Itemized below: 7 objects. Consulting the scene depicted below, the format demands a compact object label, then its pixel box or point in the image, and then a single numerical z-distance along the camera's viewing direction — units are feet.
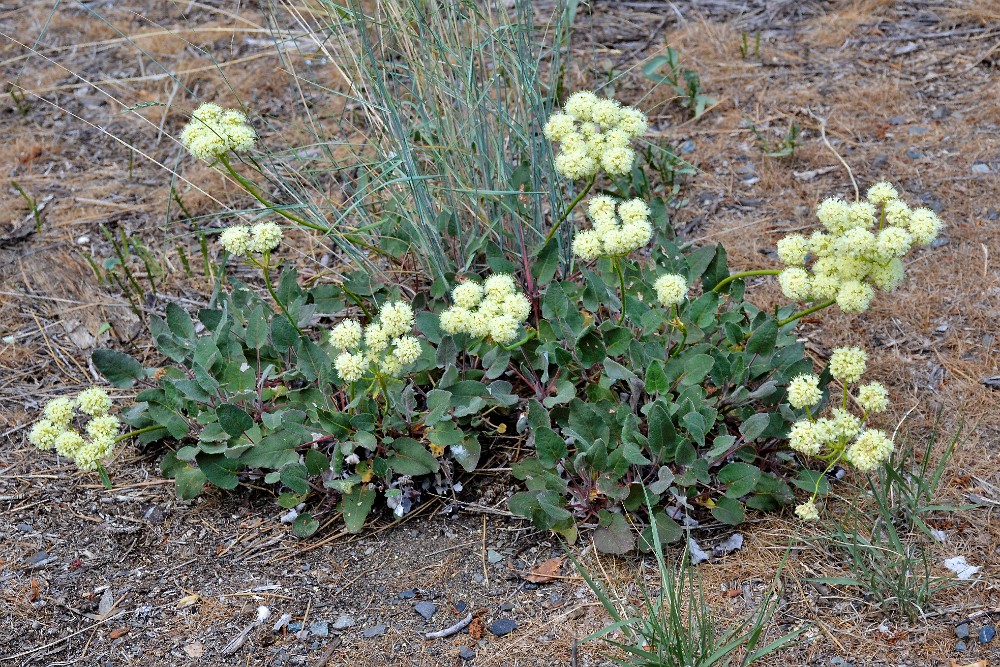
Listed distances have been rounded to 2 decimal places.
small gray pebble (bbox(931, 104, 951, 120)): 5.87
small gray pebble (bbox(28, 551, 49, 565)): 4.95
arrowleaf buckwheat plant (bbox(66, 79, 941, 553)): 4.76
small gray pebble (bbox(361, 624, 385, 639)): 4.77
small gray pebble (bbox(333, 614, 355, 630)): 4.79
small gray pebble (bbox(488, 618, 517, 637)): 4.74
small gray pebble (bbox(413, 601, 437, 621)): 4.79
